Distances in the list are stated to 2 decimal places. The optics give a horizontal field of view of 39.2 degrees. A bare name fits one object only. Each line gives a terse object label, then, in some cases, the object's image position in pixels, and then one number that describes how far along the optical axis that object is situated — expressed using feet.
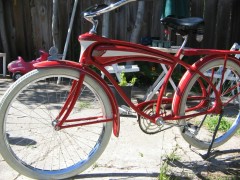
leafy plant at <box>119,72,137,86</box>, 14.16
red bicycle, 8.40
